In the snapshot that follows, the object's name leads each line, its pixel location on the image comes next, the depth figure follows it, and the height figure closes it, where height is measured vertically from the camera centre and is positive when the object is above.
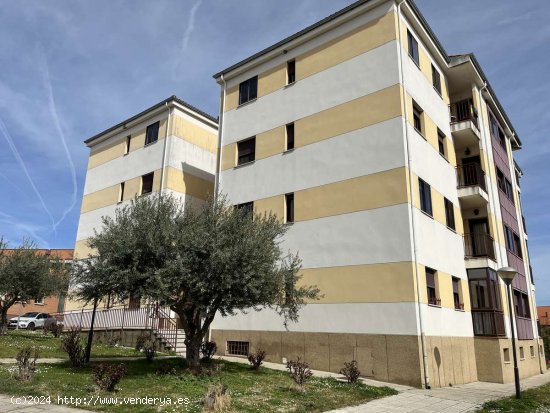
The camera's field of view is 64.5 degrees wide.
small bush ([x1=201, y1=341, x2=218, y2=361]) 16.44 -0.68
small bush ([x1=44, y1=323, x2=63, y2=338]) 23.70 -0.13
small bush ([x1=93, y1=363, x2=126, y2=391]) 10.23 -1.09
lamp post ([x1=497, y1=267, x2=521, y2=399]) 14.17 +1.98
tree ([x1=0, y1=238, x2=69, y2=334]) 23.39 +2.61
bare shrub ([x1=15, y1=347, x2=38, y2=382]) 10.94 -1.02
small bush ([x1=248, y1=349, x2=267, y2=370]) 15.53 -0.97
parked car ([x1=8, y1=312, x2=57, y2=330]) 36.76 +0.50
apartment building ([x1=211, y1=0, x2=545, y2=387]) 15.84 +5.98
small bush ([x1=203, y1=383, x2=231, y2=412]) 9.02 -1.39
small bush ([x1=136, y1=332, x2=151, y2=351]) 18.79 -0.47
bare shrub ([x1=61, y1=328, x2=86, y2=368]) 13.77 -0.73
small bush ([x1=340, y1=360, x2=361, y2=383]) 13.63 -1.19
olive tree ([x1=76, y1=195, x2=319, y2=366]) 12.62 +2.00
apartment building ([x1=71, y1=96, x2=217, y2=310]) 26.20 +10.36
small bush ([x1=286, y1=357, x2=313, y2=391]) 11.98 -1.16
